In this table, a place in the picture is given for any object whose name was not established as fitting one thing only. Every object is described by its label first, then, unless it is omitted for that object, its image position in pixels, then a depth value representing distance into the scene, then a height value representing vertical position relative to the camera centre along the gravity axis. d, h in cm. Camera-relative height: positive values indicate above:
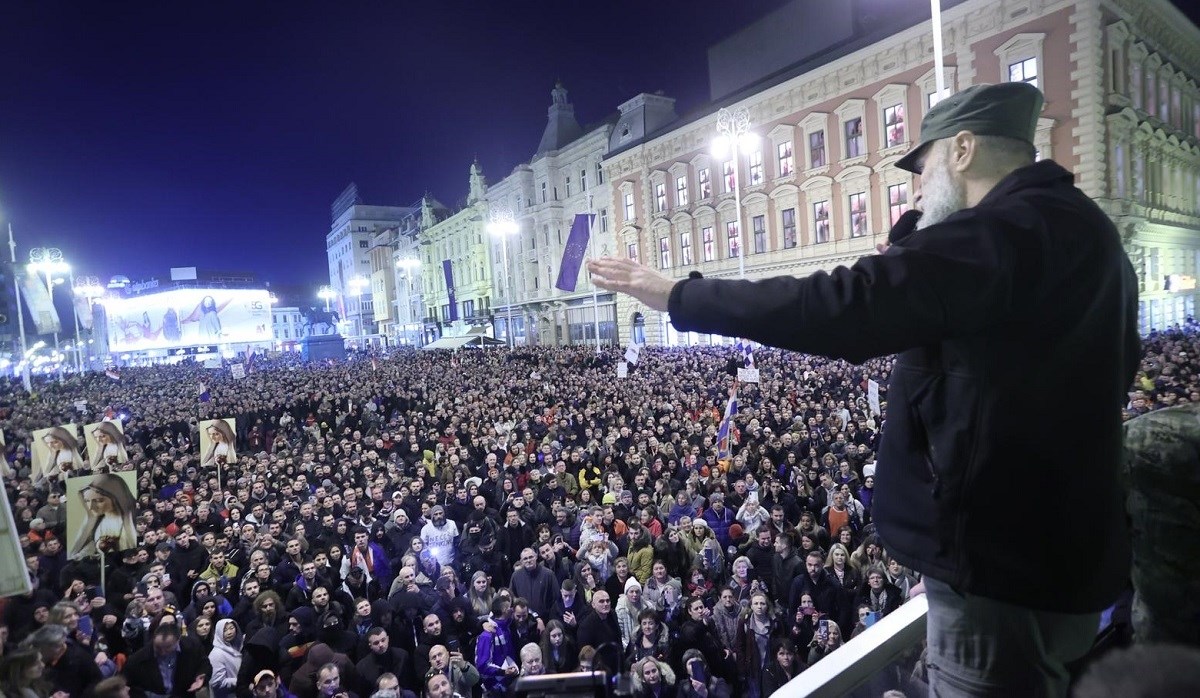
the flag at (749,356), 1569 -125
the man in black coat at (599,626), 623 -293
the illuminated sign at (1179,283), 2617 -42
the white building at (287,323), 10788 +293
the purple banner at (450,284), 3984 +272
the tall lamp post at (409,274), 6963 +637
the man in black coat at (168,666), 579 -279
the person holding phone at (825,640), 541 -281
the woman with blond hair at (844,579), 630 -284
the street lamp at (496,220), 4588 +779
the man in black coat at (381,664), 585 -297
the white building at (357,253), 9506 +1218
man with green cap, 119 -18
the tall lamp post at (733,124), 2108 +589
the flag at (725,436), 1116 -217
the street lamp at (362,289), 9112 +653
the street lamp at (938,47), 1041 +395
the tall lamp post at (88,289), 6109 +675
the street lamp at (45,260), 3791 +609
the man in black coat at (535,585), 729 -290
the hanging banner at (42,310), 3231 +251
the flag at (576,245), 2478 +277
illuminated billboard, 6719 +292
